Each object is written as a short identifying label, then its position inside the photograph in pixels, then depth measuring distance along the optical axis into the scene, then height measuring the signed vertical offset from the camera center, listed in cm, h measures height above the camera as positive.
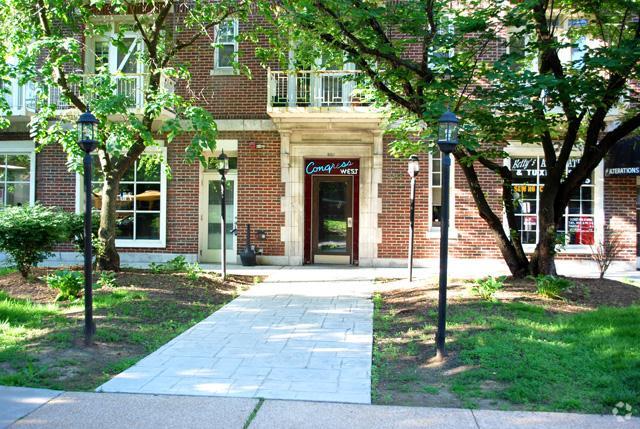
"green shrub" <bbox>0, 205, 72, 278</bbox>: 905 -19
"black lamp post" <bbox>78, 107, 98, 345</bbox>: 599 +50
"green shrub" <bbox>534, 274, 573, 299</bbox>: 795 -93
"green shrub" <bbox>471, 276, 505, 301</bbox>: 798 -98
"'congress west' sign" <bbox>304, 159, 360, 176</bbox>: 1411 +153
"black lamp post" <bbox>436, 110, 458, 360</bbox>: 555 +21
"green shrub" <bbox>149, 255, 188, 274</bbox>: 1113 -94
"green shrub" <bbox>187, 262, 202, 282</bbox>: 1038 -100
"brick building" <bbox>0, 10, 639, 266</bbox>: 1335 +94
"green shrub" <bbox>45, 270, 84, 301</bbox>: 818 -98
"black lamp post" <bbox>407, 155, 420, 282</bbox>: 1052 +105
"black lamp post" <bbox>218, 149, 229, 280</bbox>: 1081 +79
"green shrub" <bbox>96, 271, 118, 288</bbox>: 916 -103
